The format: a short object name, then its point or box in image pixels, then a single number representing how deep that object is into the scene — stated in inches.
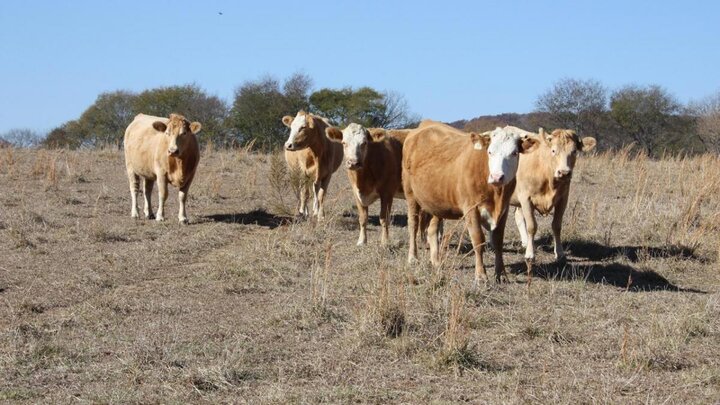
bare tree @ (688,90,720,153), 1652.3
